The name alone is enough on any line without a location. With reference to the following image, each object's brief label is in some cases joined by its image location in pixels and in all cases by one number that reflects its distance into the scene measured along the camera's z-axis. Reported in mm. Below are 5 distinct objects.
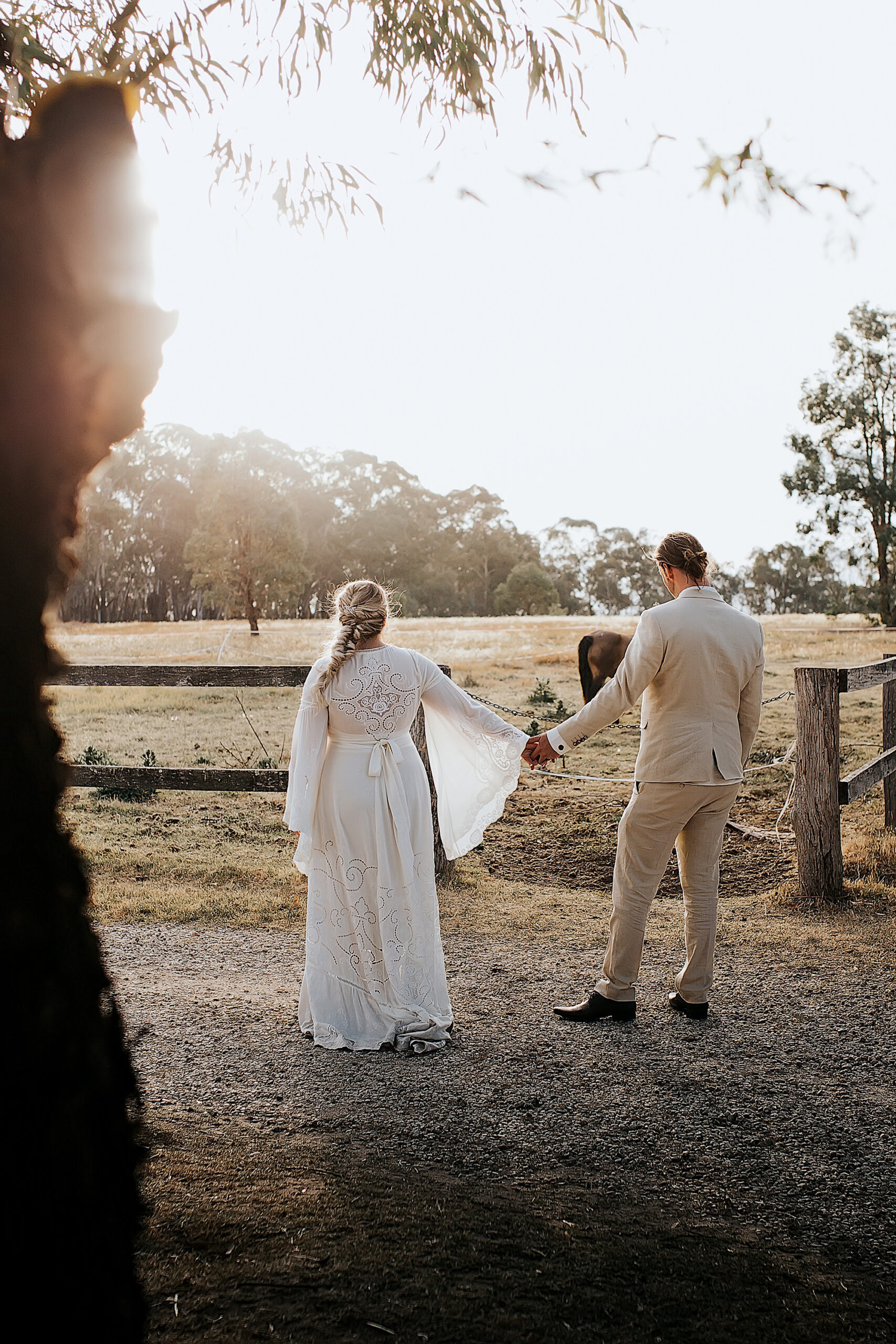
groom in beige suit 4309
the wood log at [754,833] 7945
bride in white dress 4422
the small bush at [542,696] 14773
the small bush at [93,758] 10516
